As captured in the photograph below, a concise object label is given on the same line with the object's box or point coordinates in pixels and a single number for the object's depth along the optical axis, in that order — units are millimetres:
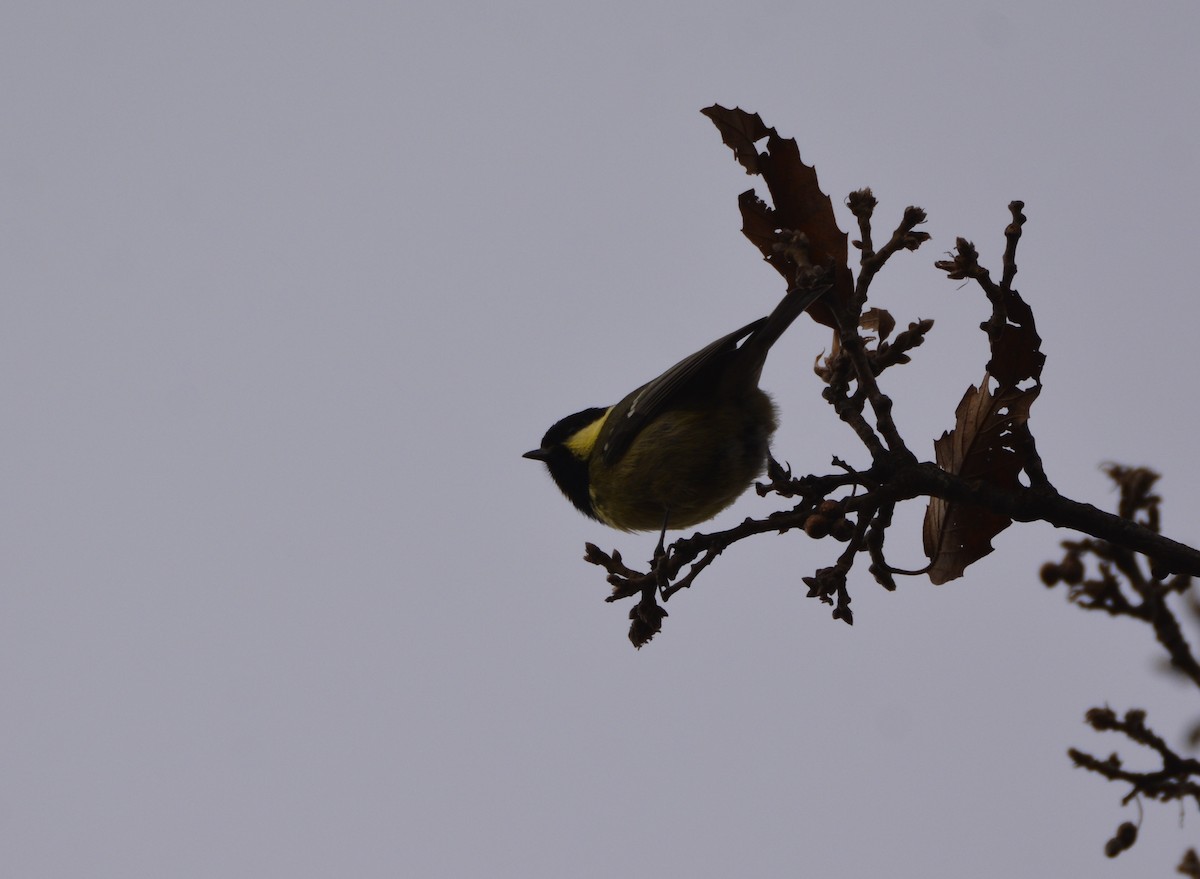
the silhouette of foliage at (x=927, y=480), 5492
